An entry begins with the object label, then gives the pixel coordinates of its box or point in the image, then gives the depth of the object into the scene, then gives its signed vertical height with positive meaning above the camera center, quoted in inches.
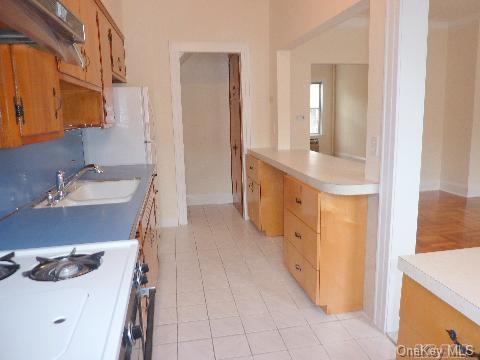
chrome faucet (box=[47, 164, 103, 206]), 80.4 -15.9
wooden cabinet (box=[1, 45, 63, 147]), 44.2 +4.4
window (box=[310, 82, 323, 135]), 356.8 +13.5
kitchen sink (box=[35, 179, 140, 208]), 92.7 -18.6
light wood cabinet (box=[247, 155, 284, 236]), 149.8 -32.7
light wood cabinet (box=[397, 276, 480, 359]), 35.5 -22.6
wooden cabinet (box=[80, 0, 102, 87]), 83.0 +20.9
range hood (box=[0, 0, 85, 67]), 28.7 +10.2
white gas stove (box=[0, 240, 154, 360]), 29.0 -18.2
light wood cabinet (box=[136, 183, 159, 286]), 72.1 -26.8
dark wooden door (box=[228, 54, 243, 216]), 178.7 -3.0
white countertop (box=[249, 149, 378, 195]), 81.4 -14.2
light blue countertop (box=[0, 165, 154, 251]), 55.5 -17.7
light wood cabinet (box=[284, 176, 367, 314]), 87.0 -32.6
